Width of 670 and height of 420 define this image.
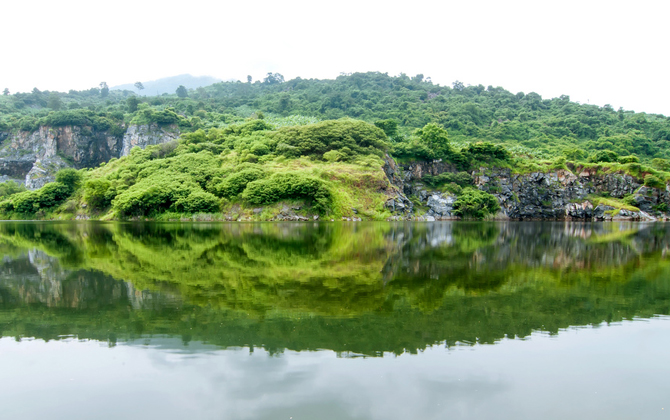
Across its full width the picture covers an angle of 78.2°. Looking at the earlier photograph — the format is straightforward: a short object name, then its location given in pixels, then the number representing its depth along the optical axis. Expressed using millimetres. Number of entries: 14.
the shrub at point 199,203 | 60344
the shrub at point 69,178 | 74938
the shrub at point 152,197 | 61406
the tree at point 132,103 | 142500
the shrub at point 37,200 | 71250
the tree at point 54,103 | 156500
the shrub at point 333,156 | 72625
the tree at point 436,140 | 85000
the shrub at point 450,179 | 81812
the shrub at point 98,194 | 69000
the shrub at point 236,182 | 62062
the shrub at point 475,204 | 72119
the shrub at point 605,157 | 88625
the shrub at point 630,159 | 83188
